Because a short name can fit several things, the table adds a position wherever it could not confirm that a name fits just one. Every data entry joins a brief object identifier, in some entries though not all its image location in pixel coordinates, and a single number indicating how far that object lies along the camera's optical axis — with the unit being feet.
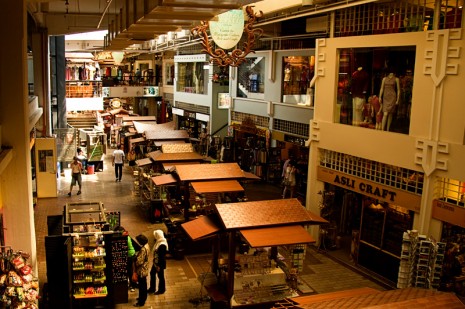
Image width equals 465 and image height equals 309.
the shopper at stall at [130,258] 34.47
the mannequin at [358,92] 42.29
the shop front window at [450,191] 33.06
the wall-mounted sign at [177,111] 102.64
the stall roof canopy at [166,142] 62.37
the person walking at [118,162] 70.03
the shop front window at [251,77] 70.74
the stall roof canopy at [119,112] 110.26
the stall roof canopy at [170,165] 49.82
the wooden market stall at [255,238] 29.40
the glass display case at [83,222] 32.83
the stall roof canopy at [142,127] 69.66
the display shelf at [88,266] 31.60
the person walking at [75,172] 61.77
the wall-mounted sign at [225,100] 78.02
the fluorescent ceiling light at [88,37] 89.63
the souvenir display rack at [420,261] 32.86
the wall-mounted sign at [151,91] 120.26
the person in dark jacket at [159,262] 34.78
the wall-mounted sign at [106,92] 112.37
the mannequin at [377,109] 39.99
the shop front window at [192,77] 91.93
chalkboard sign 32.94
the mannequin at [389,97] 38.86
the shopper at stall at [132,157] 77.30
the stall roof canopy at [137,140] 71.56
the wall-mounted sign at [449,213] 32.07
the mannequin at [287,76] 63.52
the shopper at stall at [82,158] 75.82
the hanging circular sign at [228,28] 36.47
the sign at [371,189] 36.29
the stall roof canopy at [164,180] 46.52
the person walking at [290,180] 56.65
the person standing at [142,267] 33.04
